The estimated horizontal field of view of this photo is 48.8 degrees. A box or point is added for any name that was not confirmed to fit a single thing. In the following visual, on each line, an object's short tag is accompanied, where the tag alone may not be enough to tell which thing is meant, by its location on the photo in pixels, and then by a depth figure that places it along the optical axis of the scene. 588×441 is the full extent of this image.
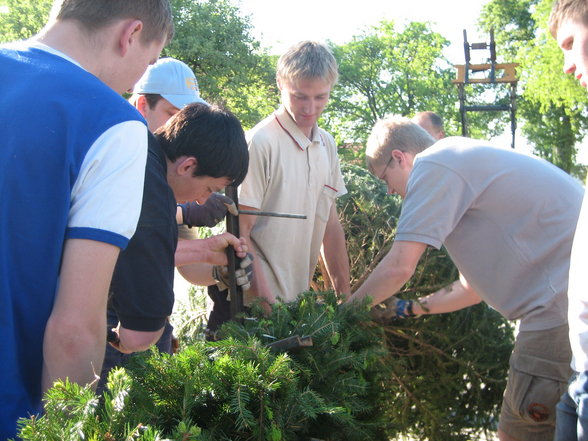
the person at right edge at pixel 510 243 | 2.71
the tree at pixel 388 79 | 32.06
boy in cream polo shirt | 3.15
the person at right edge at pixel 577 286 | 1.69
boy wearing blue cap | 3.10
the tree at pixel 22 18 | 24.47
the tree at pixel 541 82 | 19.08
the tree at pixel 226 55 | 23.80
